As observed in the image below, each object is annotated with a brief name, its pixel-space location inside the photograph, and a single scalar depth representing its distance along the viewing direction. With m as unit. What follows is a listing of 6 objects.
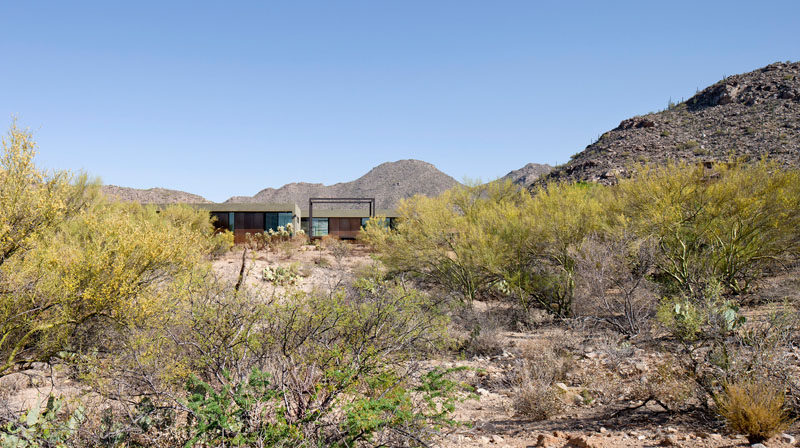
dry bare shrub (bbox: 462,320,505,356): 11.45
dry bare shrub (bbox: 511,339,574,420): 7.31
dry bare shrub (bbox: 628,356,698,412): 6.68
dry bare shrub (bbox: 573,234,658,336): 12.20
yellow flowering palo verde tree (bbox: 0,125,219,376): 7.59
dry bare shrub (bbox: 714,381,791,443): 5.43
